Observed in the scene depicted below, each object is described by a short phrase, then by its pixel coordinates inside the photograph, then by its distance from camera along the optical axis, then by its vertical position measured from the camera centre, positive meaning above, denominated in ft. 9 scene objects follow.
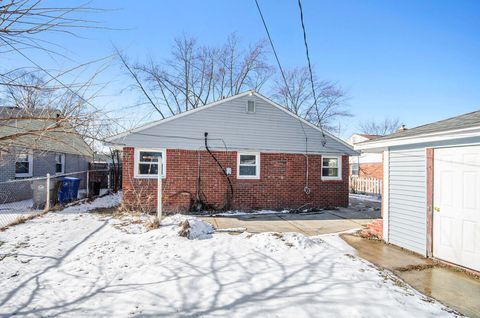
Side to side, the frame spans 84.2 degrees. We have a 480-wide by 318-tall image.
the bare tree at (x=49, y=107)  6.66 +1.56
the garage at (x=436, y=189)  15.67 -1.54
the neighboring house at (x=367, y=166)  78.84 +0.00
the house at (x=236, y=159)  34.42 +0.54
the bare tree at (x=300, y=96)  95.55 +24.45
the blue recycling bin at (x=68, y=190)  39.91 -4.65
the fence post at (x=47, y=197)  32.19 -4.57
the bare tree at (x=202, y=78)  89.40 +29.22
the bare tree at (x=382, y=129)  154.38 +22.03
